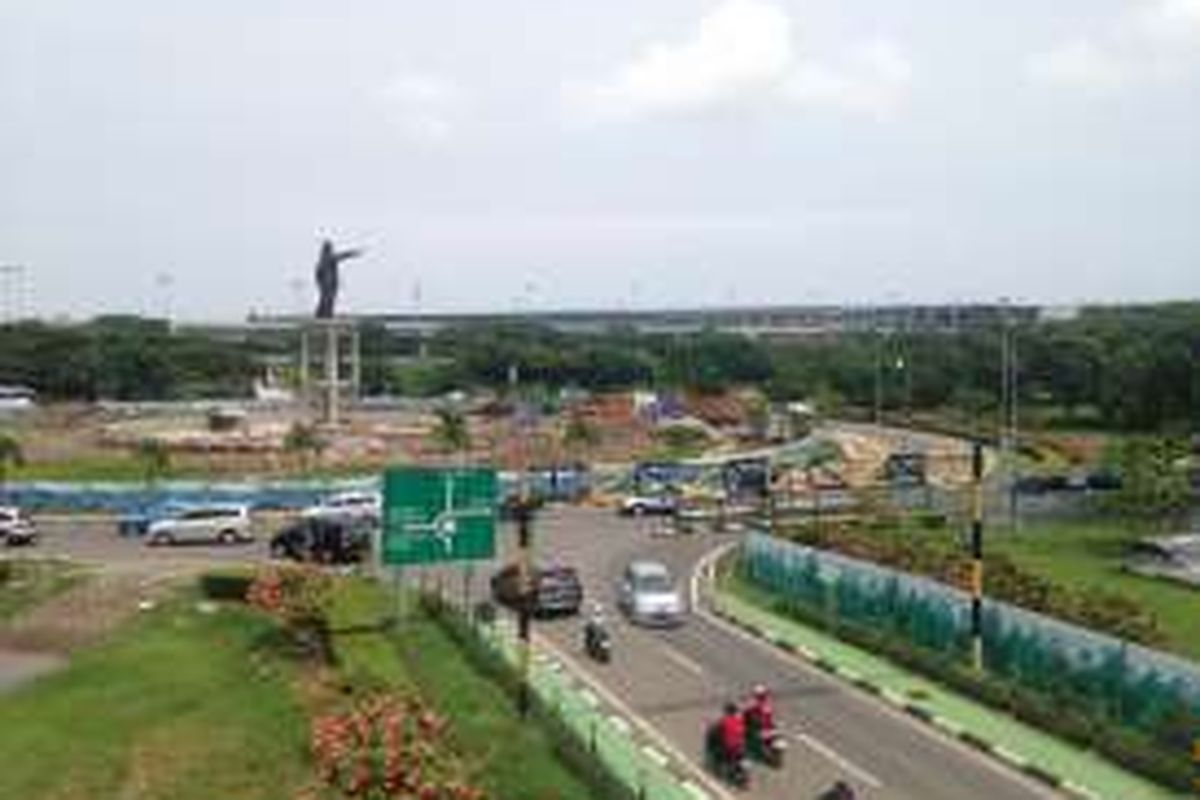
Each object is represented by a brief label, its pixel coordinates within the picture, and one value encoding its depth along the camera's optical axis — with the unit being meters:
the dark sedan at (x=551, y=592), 55.34
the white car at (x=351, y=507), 73.89
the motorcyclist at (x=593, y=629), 48.31
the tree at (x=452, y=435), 106.56
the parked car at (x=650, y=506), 85.94
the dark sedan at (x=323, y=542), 66.81
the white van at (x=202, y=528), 75.12
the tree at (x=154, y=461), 95.31
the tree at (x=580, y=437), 115.81
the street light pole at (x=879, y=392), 147.00
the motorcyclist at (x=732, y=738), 33.97
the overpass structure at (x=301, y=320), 109.75
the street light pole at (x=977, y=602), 43.41
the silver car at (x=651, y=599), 53.91
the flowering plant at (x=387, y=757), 26.72
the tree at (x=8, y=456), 94.06
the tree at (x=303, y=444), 102.50
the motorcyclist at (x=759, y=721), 35.12
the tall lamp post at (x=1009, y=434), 83.76
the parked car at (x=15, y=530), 73.69
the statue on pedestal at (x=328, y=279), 119.62
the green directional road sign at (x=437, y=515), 44.75
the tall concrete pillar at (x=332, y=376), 122.94
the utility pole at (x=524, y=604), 37.34
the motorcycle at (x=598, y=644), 48.00
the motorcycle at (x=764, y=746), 35.26
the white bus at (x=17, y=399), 141.25
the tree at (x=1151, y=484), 72.56
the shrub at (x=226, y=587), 54.91
